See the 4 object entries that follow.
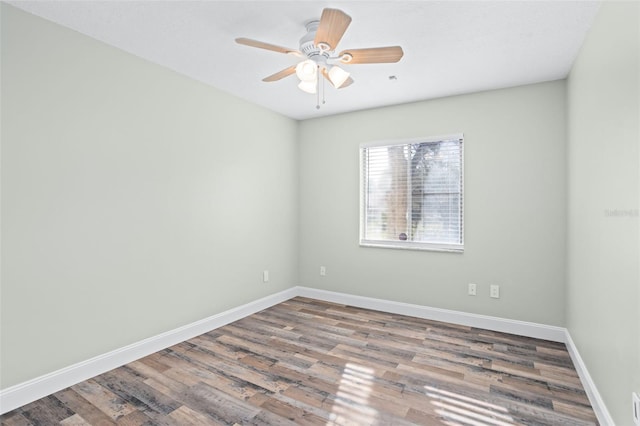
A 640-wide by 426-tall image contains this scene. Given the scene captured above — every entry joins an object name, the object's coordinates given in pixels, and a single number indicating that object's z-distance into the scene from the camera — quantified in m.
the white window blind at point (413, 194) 3.70
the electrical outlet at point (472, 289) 3.54
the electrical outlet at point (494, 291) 3.43
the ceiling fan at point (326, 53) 1.87
